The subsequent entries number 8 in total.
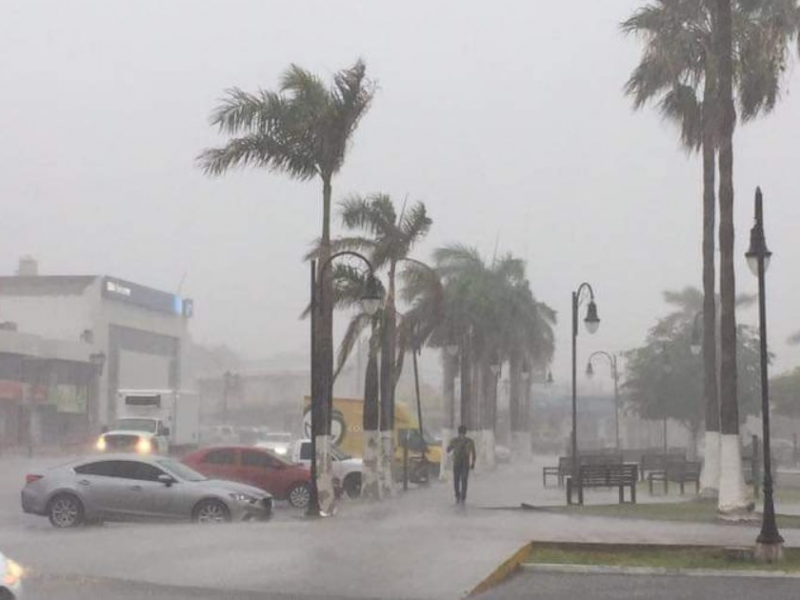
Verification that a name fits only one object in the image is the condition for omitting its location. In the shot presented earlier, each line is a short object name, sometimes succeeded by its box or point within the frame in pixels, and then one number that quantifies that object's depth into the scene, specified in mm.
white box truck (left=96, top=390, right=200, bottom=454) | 50188
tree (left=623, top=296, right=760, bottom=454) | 67188
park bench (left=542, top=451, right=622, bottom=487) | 38938
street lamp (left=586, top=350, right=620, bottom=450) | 74062
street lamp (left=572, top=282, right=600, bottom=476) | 34438
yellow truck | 42875
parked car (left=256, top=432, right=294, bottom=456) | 59153
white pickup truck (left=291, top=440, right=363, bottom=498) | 33969
